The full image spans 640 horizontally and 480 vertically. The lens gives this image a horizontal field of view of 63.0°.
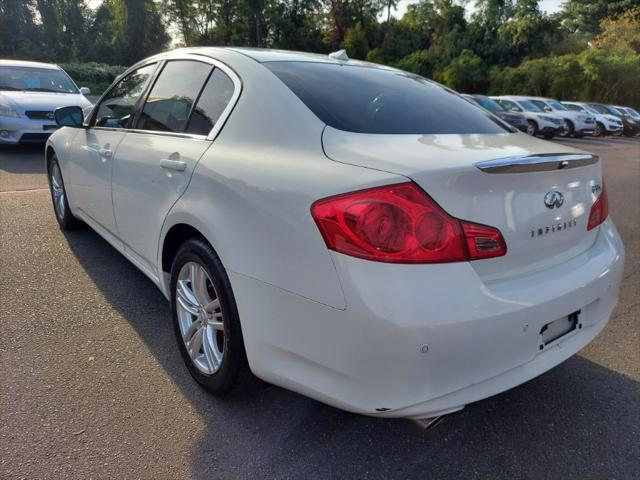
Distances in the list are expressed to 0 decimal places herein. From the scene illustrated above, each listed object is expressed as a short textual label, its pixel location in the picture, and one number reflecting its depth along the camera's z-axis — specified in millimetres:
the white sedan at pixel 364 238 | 1704
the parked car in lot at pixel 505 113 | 17094
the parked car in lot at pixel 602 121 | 22250
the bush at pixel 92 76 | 32381
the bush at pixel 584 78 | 29844
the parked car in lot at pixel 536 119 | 18922
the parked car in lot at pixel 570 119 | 20031
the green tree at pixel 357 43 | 44866
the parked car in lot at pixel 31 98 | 8305
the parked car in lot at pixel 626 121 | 24188
